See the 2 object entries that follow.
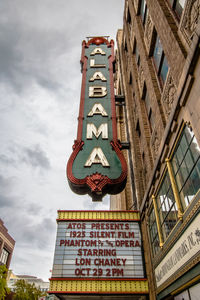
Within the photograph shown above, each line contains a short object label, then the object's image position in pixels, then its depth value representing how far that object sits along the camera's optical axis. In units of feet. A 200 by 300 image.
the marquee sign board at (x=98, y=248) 36.14
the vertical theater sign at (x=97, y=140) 42.22
